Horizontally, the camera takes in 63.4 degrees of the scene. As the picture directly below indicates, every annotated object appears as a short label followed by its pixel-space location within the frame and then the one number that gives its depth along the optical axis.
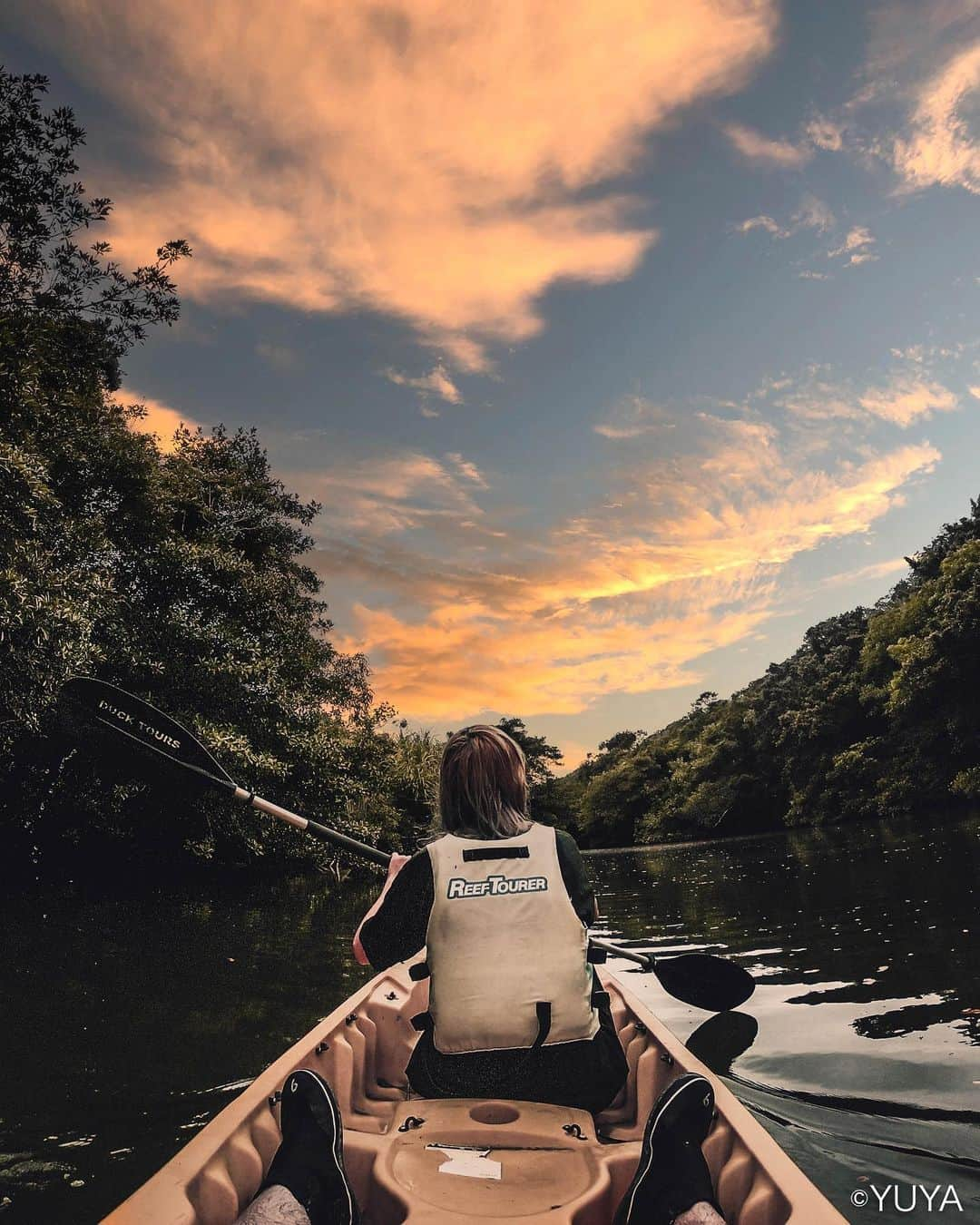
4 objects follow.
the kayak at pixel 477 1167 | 2.00
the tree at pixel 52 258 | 10.16
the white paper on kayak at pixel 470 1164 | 2.21
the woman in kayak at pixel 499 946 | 2.44
